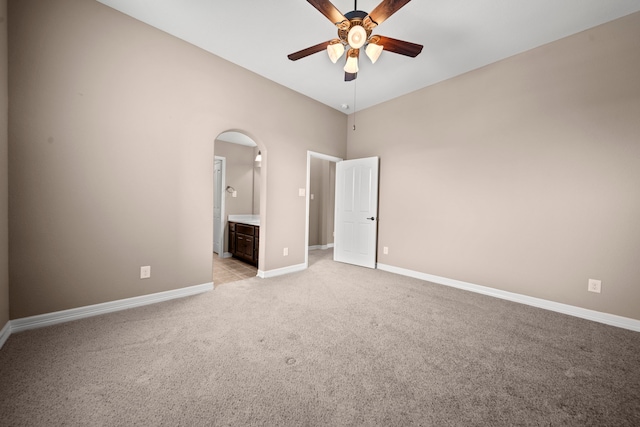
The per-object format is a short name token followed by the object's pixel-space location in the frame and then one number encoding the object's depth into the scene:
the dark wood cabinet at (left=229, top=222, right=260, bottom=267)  4.24
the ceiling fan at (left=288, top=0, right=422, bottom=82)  1.78
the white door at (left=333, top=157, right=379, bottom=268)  4.27
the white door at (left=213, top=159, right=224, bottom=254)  5.09
